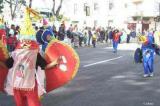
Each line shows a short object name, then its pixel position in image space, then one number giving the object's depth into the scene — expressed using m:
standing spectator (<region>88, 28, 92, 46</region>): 27.84
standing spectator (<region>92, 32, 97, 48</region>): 27.46
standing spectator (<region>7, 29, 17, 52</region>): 16.34
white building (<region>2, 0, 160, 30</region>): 57.82
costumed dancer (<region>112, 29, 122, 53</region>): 22.51
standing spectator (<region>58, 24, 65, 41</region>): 21.31
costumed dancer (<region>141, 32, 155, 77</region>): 11.54
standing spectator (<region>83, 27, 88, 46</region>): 27.56
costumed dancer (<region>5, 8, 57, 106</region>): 5.51
